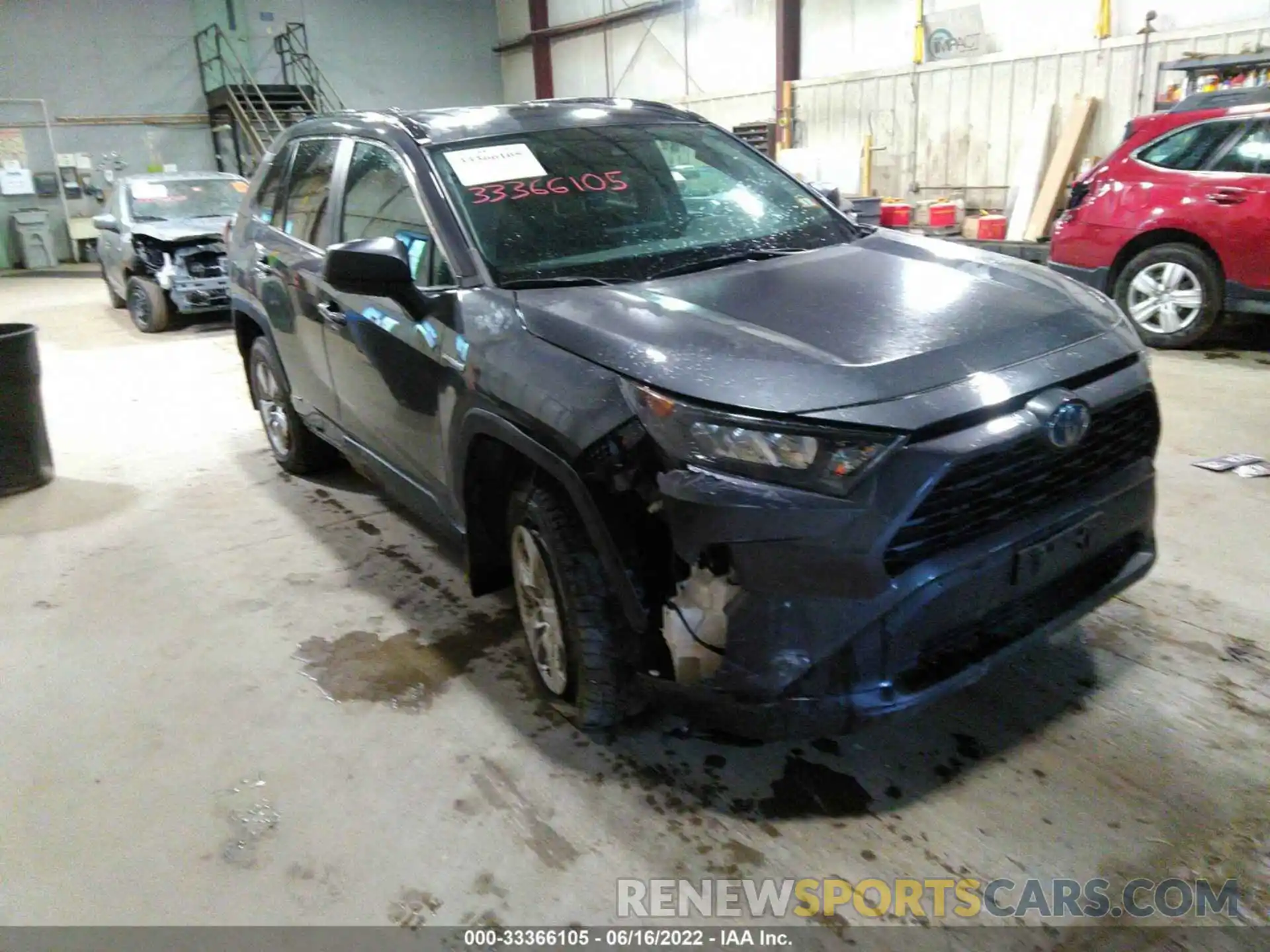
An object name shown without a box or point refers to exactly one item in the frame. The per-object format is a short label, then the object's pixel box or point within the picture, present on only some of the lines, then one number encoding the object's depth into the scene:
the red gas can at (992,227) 9.42
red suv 5.61
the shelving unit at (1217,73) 7.21
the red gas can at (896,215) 10.05
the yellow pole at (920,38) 10.62
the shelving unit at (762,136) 12.55
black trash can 4.49
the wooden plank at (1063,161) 9.20
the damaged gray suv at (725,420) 1.84
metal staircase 16.16
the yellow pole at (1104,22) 9.12
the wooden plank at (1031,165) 9.48
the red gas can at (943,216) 9.76
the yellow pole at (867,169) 11.12
